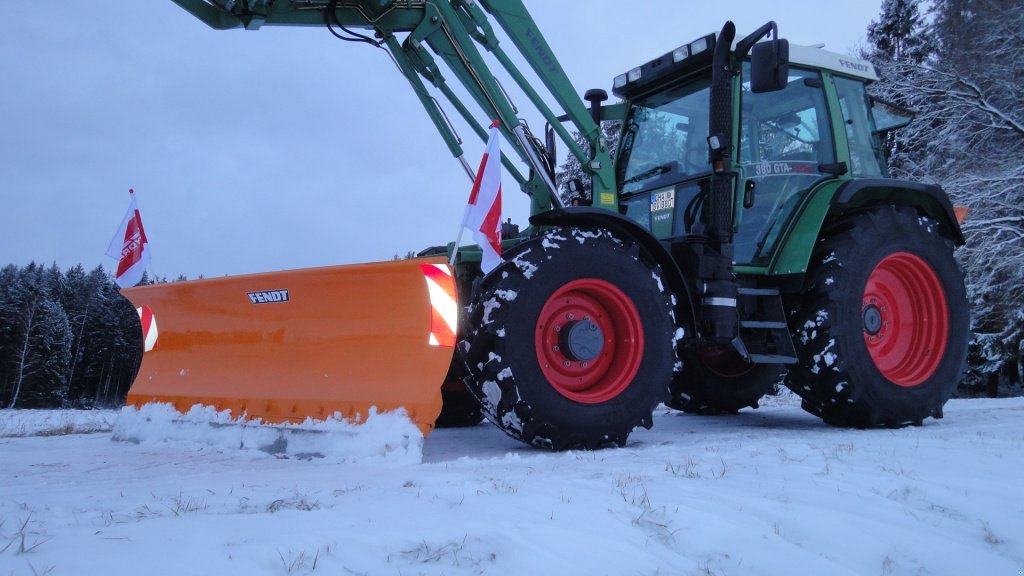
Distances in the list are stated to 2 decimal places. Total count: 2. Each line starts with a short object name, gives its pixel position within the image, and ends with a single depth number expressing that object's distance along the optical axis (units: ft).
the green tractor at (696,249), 12.41
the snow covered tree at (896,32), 67.97
